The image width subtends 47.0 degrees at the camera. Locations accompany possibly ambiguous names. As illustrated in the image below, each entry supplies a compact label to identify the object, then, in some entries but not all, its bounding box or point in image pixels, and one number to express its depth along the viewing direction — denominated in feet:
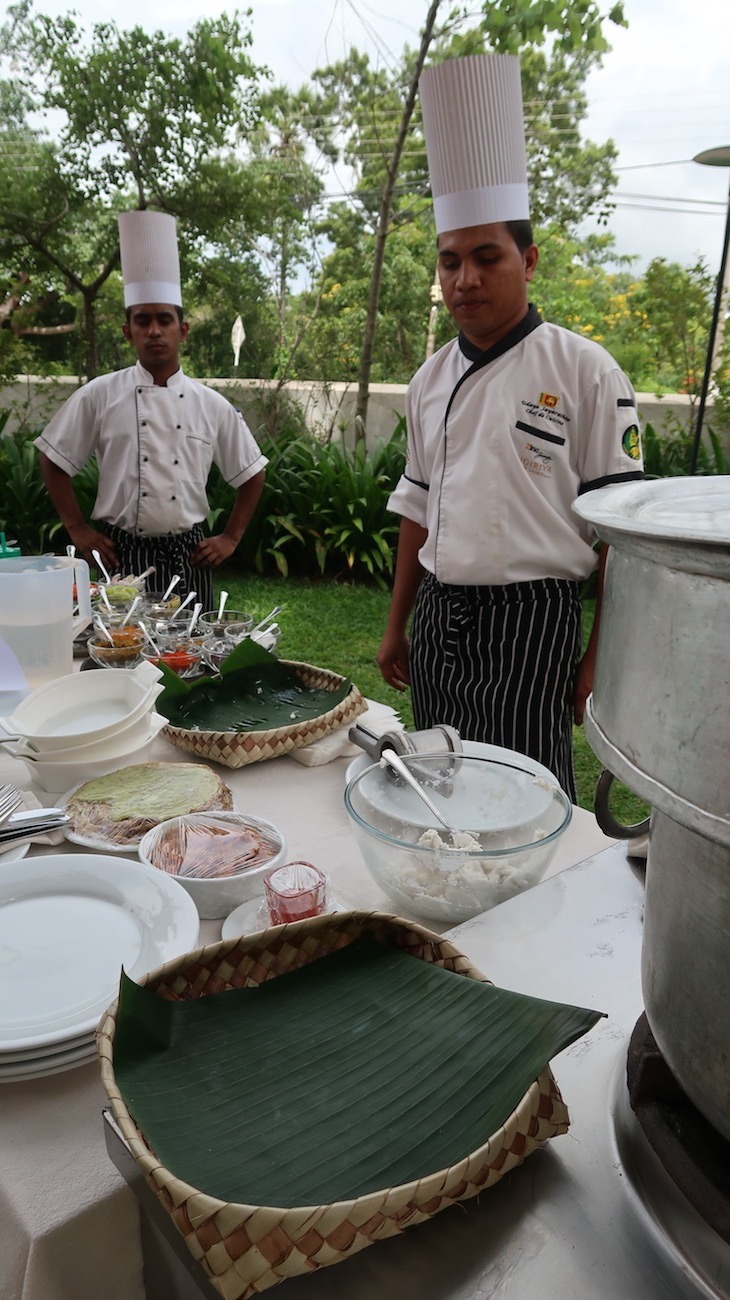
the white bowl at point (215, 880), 3.34
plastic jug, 5.40
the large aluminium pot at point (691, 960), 1.77
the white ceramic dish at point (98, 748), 4.27
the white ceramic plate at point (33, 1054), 2.47
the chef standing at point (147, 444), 11.47
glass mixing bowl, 3.26
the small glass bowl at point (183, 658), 6.22
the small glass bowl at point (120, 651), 6.04
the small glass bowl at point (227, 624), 6.73
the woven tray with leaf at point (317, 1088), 1.72
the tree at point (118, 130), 27.37
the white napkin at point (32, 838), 3.69
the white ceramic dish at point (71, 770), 4.33
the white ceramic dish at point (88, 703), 4.59
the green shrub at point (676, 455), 19.49
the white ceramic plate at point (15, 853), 3.63
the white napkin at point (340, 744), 4.91
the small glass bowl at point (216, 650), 6.39
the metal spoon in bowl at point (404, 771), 3.42
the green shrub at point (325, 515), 20.08
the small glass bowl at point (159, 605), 7.21
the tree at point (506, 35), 16.60
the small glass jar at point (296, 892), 3.14
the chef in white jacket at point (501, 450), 6.85
